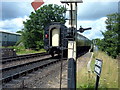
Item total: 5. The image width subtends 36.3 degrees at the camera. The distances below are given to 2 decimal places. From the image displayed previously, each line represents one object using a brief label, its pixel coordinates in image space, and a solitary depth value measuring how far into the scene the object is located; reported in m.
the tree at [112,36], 13.12
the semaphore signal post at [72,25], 3.88
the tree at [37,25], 35.63
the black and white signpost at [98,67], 3.57
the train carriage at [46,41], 14.19
